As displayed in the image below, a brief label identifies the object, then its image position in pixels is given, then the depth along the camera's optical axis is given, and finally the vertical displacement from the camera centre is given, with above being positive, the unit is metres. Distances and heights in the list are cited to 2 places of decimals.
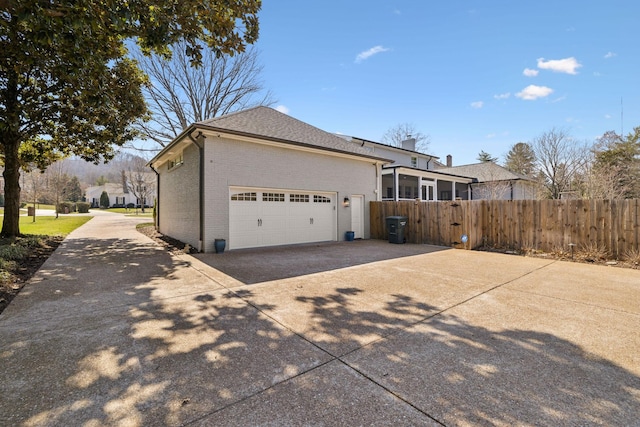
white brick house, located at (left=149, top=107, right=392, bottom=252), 9.15 +1.13
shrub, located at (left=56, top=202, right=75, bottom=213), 34.94 +0.85
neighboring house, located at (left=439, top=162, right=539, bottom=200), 22.89 +2.17
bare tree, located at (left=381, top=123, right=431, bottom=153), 34.19 +9.09
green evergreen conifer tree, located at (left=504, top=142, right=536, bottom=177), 26.98 +5.47
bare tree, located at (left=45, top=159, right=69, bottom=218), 27.00 +3.30
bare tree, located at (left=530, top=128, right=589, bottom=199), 20.88 +3.71
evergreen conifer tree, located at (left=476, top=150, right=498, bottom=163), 47.75 +9.07
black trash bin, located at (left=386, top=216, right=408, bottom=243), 11.78 -0.74
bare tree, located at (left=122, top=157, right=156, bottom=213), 40.12 +4.86
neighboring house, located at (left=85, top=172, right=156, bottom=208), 55.49 +3.69
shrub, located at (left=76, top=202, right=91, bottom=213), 40.56 +1.03
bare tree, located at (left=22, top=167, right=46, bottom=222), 26.48 +2.66
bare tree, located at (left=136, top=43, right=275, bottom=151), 19.70 +9.10
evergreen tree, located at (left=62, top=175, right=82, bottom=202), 52.41 +4.43
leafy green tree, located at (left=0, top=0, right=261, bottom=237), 4.63 +3.57
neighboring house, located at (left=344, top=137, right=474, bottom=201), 18.12 +2.35
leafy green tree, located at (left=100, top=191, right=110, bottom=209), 53.56 +2.62
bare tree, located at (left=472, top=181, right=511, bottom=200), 22.39 +1.65
